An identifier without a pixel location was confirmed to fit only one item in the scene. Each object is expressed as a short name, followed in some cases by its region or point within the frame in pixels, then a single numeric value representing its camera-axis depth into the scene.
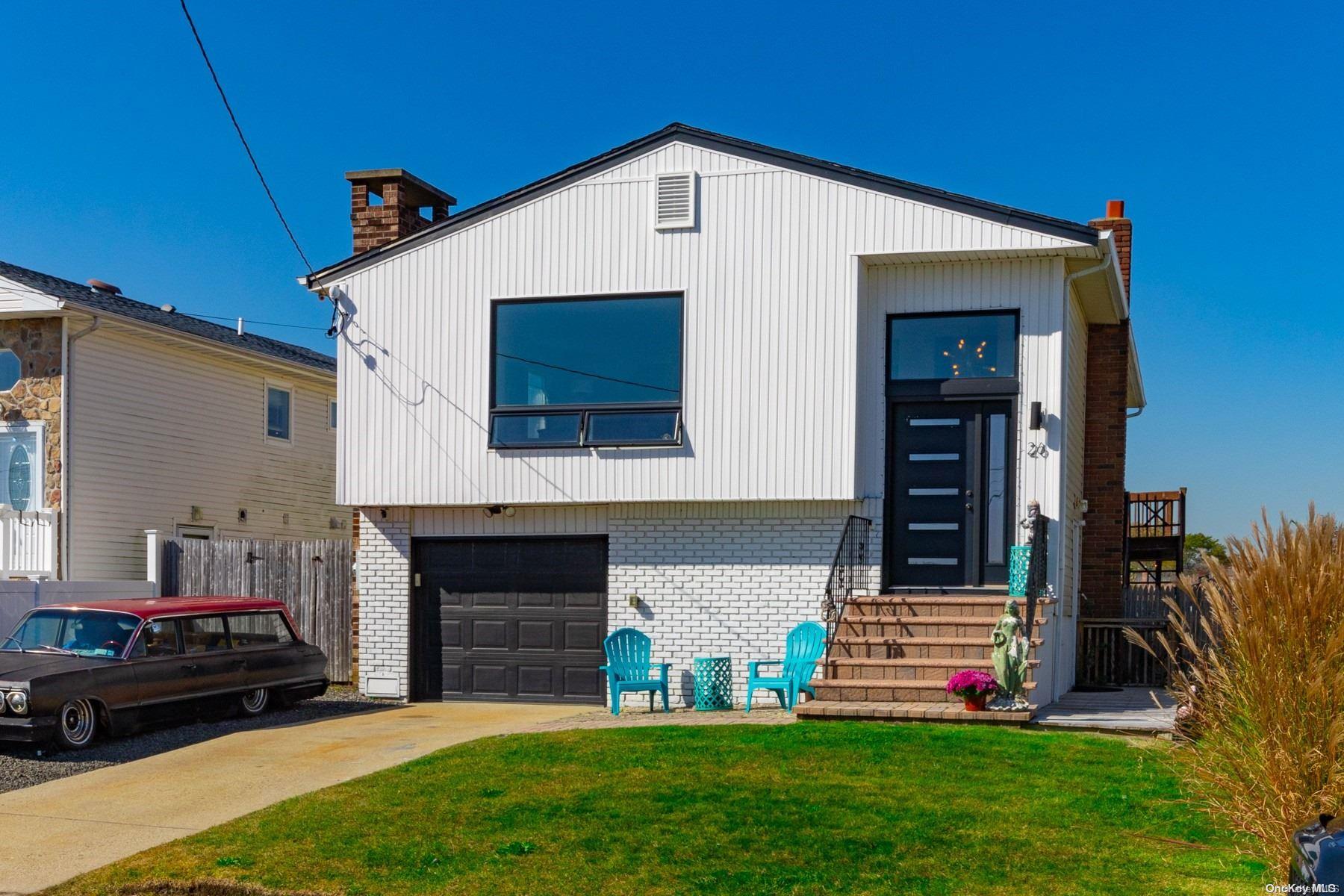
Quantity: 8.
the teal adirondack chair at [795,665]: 13.43
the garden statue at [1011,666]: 11.78
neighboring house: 18.84
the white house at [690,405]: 14.23
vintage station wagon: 11.81
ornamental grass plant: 6.08
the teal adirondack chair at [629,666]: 13.91
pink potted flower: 11.50
